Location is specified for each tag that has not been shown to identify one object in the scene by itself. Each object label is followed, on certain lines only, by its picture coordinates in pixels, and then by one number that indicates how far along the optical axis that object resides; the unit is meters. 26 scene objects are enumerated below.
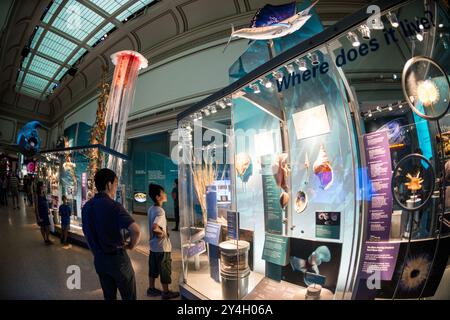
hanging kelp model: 3.32
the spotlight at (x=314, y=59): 1.48
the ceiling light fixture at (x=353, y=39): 1.27
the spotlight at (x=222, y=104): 2.12
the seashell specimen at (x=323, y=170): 1.63
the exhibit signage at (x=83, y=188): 3.25
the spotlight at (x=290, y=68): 1.58
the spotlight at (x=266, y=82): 1.79
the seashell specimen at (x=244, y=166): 2.12
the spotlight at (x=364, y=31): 1.22
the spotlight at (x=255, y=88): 1.86
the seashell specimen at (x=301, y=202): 1.78
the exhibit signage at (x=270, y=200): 1.94
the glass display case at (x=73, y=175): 3.26
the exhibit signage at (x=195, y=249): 2.38
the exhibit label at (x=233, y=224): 1.91
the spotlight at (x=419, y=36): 1.23
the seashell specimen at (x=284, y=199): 1.89
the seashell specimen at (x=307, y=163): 1.77
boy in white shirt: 2.20
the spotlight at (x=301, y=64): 1.55
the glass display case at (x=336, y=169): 1.25
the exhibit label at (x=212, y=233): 2.17
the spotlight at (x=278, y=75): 1.70
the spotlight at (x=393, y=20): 1.18
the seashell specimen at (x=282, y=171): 1.88
